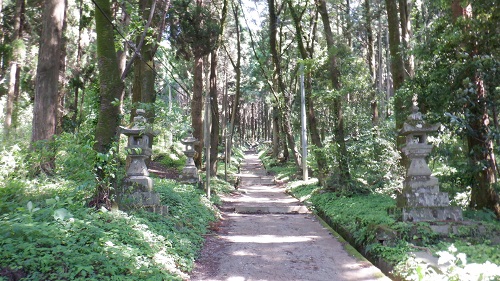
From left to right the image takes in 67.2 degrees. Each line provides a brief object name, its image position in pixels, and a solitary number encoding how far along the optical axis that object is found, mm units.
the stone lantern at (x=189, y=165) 13453
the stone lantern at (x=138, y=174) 7281
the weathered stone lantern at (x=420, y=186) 6934
